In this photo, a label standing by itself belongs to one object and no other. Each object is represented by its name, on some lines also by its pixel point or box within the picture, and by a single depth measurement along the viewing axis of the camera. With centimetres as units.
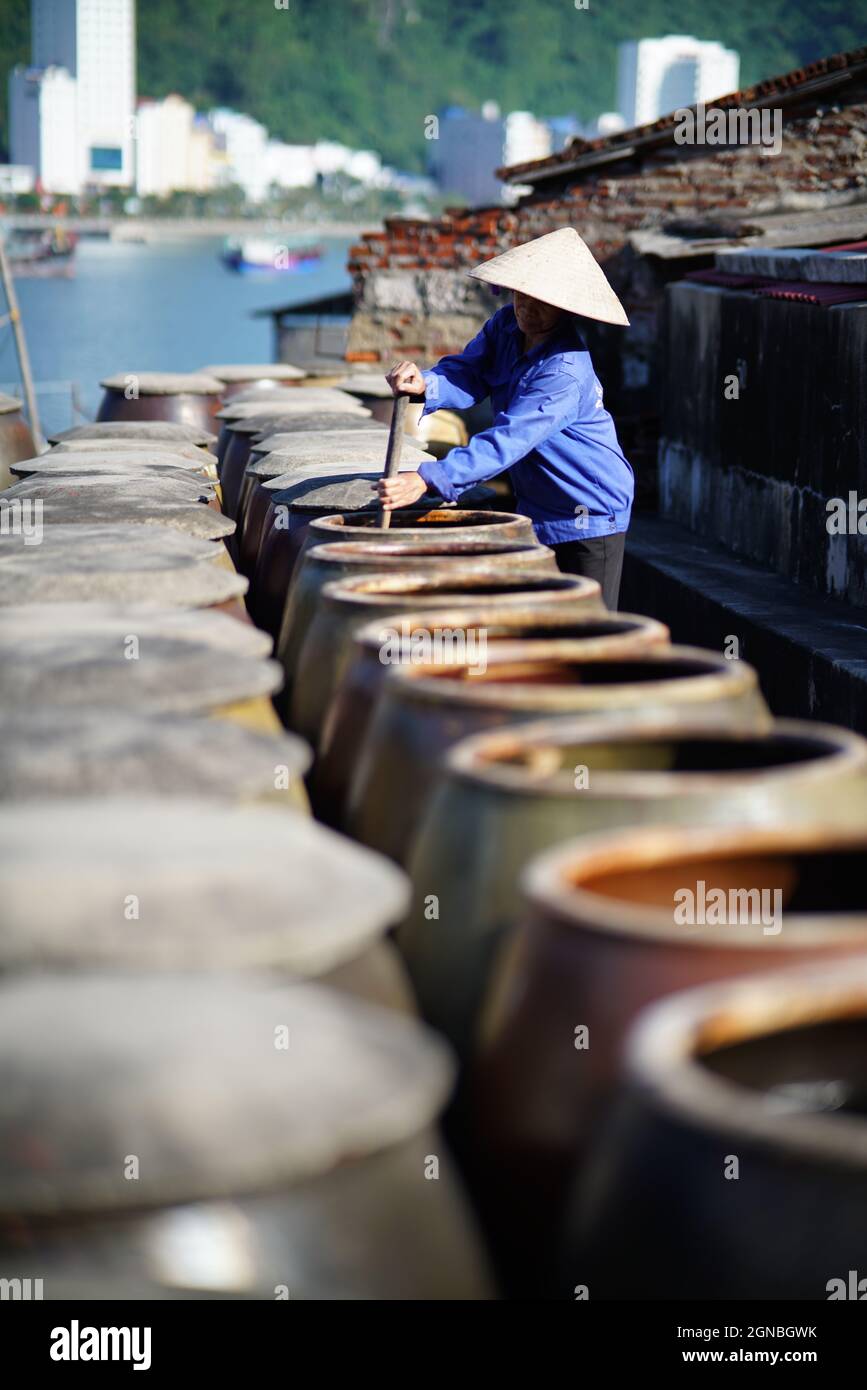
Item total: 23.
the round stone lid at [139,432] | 810
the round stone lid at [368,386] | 1027
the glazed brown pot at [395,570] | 387
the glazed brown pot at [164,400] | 950
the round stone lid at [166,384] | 952
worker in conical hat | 550
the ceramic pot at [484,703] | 272
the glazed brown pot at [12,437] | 852
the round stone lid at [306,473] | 582
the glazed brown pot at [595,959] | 191
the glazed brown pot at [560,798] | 231
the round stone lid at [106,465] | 648
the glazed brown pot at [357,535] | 447
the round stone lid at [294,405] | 868
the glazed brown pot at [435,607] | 334
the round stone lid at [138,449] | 710
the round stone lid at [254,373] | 1107
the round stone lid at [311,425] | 771
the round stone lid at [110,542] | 446
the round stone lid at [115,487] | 573
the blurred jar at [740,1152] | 156
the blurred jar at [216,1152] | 173
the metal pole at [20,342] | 1853
